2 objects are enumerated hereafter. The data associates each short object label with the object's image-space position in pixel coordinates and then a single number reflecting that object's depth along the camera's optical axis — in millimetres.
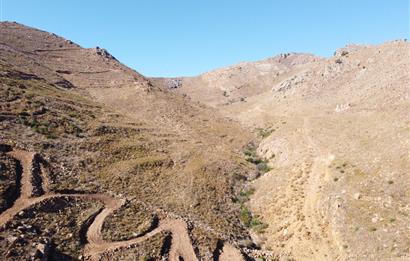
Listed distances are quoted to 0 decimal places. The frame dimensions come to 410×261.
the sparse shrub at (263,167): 45881
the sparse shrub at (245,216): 35781
